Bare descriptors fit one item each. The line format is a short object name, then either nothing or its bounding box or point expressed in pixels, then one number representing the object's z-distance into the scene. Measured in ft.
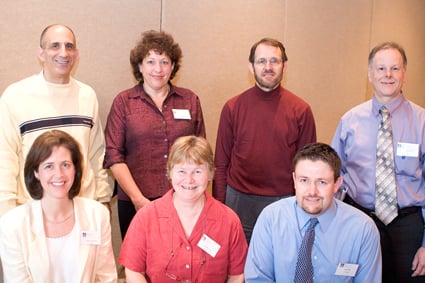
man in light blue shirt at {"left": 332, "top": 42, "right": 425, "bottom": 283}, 8.61
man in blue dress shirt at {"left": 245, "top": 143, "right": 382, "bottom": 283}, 7.21
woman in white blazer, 7.16
